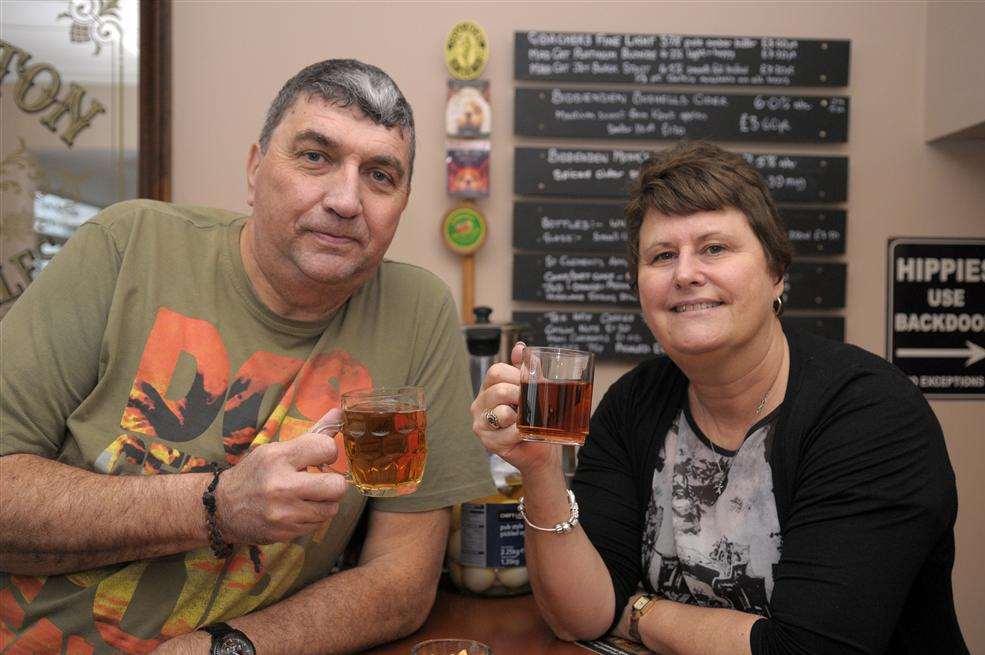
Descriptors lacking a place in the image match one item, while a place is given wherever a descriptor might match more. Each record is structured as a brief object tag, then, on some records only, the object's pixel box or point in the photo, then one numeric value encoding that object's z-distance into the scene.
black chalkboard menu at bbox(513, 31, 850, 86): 2.85
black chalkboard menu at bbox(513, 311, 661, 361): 2.89
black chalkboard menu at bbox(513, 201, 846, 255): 2.88
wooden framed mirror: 2.59
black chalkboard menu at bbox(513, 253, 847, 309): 2.89
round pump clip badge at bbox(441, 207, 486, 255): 2.85
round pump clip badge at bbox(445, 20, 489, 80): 2.84
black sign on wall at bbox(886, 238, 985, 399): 2.94
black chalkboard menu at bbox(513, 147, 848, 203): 2.87
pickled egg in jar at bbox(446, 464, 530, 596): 1.68
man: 1.38
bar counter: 1.52
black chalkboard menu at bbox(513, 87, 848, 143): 2.87
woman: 1.43
